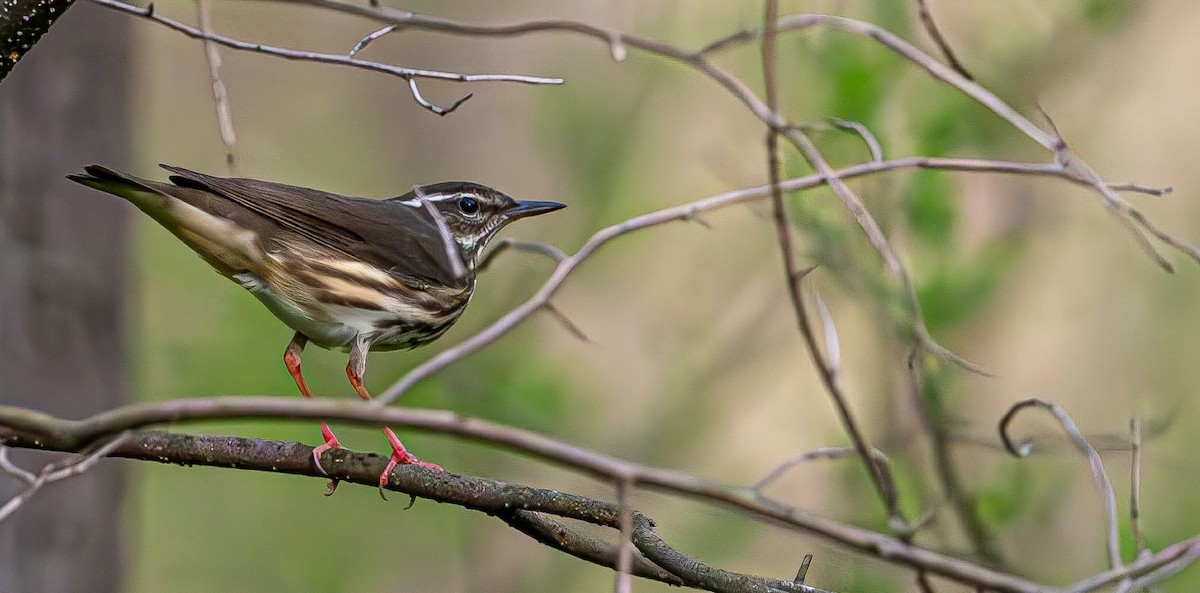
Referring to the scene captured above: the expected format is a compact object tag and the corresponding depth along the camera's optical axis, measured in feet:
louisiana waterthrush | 24.48
